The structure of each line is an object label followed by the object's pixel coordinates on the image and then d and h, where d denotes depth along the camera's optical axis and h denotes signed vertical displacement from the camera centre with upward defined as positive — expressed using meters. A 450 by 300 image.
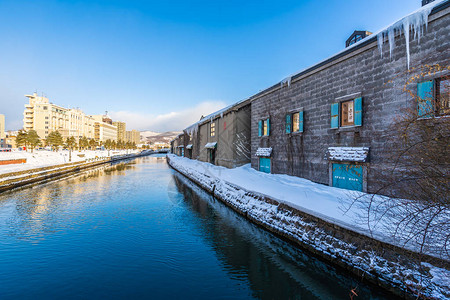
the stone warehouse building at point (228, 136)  23.25 +1.66
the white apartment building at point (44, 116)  97.06 +14.10
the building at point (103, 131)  141.00 +12.36
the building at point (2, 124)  134.93 +15.25
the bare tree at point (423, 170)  4.59 -0.48
